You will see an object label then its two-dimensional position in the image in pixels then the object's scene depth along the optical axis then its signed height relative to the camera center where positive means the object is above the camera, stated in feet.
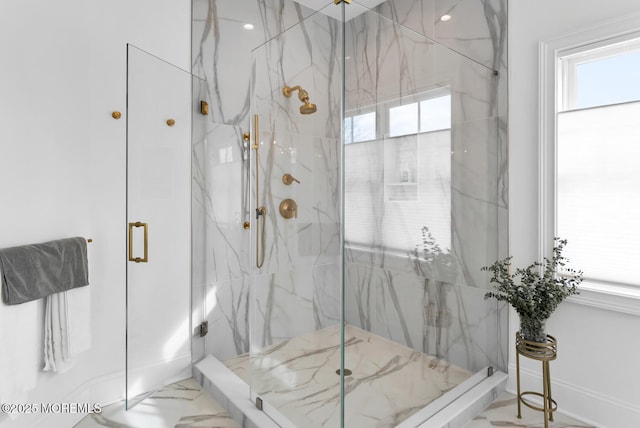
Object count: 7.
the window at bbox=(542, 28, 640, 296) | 5.86 +0.94
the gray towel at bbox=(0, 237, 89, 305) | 5.01 -0.83
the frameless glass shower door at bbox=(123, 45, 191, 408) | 6.17 -0.18
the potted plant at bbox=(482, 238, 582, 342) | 5.95 -1.32
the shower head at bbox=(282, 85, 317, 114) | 5.29 +1.72
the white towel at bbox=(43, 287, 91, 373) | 5.60 -1.86
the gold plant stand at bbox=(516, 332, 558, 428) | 5.85 -2.33
